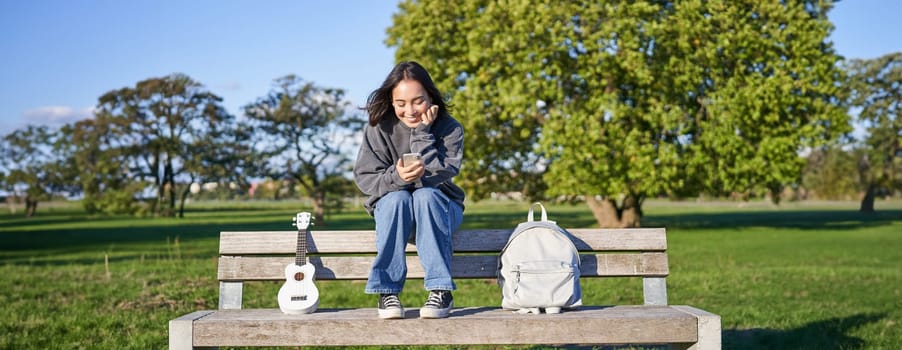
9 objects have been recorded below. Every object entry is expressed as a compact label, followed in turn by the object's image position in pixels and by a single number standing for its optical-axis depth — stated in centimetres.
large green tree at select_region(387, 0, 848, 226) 2206
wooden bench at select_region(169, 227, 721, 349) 351
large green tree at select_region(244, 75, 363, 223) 4566
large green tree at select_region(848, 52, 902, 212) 4738
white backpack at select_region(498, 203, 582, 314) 382
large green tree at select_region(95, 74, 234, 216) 5112
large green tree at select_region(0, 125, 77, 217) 6216
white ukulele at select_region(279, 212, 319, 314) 379
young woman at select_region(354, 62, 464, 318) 383
